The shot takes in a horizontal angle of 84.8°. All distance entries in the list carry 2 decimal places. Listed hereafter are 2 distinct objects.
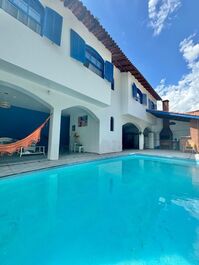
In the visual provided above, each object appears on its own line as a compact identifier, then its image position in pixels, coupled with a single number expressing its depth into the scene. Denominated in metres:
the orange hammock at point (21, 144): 4.15
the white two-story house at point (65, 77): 3.73
